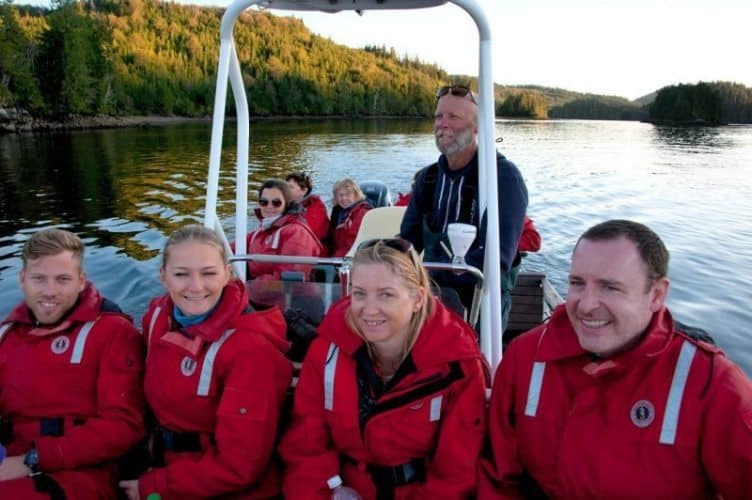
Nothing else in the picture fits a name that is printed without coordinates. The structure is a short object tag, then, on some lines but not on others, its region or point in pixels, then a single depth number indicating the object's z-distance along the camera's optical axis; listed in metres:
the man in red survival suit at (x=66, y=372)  2.26
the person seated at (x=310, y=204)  6.35
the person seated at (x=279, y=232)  4.84
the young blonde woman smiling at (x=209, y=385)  2.11
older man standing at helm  2.94
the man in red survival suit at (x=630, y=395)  1.58
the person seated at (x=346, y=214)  6.59
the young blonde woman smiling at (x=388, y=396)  1.98
